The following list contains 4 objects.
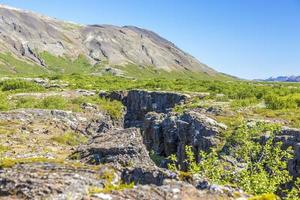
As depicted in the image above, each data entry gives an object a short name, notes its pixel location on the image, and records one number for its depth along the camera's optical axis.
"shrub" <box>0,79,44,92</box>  47.36
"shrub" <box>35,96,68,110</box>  33.15
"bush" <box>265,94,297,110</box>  30.18
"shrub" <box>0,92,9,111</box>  31.78
